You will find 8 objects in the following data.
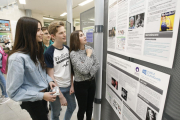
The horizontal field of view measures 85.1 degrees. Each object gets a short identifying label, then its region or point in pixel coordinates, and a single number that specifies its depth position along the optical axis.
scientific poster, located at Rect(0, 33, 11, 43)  5.89
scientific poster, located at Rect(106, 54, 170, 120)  0.60
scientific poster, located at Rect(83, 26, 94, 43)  1.66
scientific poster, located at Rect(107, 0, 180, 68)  0.51
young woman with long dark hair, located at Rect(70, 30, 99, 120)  1.26
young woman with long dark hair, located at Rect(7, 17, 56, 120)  0.83
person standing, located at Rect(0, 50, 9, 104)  2.55
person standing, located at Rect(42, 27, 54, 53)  2.05
